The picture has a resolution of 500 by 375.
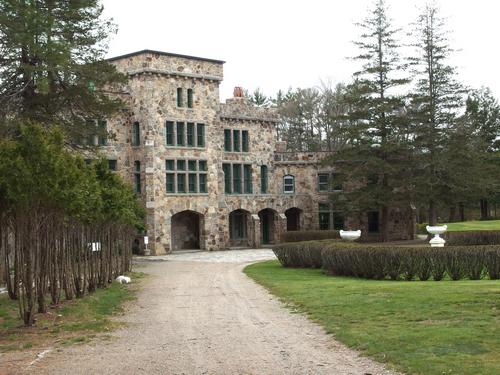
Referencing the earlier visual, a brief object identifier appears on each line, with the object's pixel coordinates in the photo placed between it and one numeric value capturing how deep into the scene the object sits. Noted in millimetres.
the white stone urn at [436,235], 29531
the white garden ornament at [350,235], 31967
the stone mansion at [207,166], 43969
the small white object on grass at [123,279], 25188
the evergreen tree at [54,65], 25516
